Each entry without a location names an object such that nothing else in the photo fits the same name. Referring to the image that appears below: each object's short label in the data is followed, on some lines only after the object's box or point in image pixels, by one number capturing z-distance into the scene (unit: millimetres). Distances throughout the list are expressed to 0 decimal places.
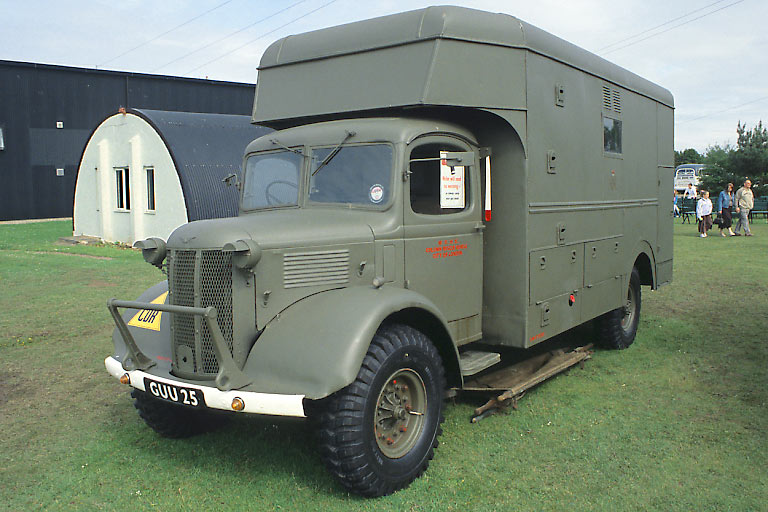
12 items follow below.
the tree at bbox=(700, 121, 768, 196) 39062
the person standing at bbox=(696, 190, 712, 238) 21962
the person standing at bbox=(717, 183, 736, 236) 21547
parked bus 45616
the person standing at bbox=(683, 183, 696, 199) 33769
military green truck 4070
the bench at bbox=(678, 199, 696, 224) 29844
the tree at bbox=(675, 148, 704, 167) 79375
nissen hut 18203
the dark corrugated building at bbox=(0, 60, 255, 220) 31297
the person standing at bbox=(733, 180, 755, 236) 21094
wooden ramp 5594
